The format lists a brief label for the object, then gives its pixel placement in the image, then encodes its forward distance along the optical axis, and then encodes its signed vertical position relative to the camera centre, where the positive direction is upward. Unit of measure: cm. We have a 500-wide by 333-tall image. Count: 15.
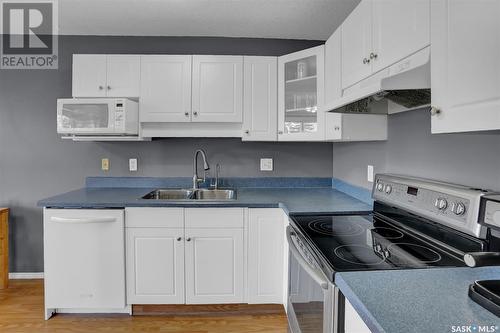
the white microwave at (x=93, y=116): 236 +36
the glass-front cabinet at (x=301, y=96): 230 +53
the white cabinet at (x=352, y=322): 84 -45
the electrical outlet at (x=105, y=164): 286 -1
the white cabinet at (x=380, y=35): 113 +55
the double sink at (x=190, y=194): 274 -27
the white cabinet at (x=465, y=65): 81 +28
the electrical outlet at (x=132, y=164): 285 -1
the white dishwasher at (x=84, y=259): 216 -66
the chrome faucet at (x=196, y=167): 269 -3
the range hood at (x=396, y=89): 111 +31
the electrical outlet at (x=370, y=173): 214 -7
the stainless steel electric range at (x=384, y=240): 107 -33
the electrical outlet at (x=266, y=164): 291 +0
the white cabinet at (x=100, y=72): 253 +73
